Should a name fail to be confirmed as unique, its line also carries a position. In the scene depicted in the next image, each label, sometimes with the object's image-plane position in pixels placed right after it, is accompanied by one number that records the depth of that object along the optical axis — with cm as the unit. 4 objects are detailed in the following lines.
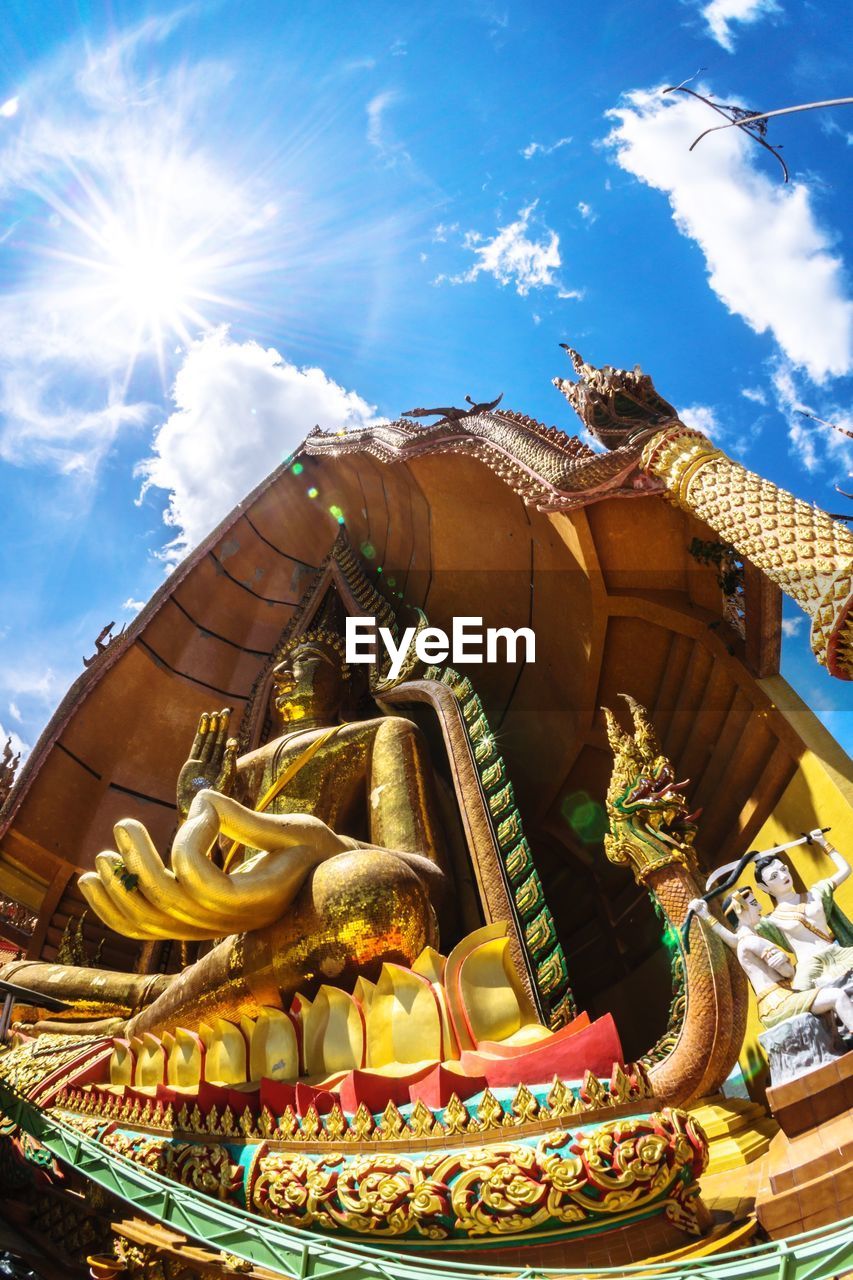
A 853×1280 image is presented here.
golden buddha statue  331
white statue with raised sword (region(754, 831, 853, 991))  231
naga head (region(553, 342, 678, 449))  409
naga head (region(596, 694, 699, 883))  324
